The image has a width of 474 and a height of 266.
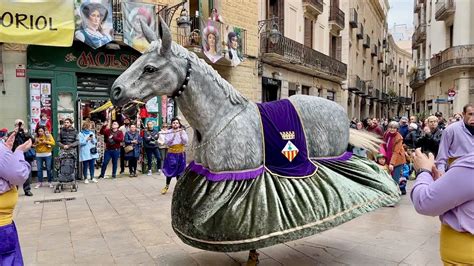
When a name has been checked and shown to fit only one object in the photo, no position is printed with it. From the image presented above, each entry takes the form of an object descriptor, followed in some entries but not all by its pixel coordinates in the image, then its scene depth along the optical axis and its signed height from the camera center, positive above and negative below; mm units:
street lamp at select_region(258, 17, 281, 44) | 15203 +3129
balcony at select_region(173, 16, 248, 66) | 12656 +2396
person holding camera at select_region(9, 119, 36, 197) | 7127 -795
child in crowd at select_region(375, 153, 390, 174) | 7288 -778
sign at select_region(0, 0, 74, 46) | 8906 +2072
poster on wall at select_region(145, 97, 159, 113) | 12362 +267
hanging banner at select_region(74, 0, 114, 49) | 9969 +2275
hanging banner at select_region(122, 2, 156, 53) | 10875 +2481
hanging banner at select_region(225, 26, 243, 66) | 13641 +2353
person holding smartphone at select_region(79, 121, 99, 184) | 9875 -838
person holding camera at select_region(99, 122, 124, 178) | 10414 -709
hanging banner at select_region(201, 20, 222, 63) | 12688 +2332
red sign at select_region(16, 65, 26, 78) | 9953 +1041
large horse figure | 3143 -506
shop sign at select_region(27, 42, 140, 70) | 10273 +1519
